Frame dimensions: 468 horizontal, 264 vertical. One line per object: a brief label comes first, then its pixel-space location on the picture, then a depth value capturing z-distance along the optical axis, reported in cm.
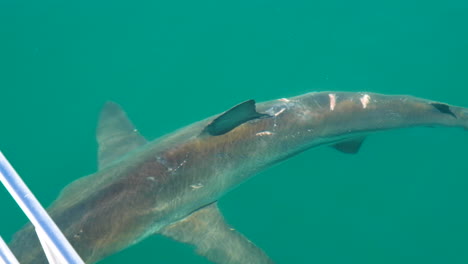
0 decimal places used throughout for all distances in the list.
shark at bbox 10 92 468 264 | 498
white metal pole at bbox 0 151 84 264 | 222
